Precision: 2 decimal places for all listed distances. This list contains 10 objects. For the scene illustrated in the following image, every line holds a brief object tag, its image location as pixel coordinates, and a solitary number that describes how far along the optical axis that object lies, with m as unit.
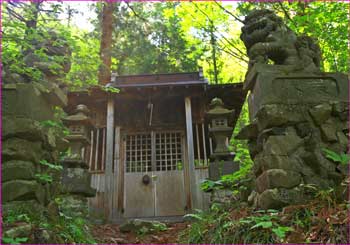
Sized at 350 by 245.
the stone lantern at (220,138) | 7.89
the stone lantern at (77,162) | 7.59
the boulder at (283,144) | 3.32
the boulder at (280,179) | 3.15
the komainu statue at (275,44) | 4.01
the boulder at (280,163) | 3.25
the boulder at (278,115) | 3.46
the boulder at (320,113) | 3.50
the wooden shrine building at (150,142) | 8.80
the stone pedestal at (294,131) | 3.18
